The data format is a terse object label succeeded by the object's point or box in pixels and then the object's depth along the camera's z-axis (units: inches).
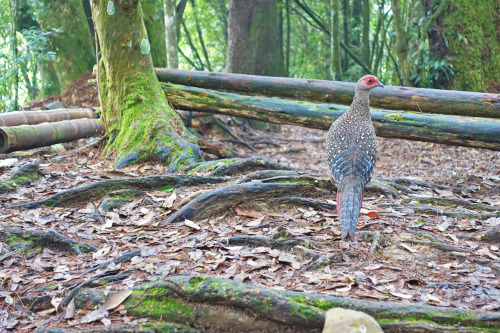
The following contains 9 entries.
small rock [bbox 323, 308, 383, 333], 104.3
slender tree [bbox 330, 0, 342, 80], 577.4
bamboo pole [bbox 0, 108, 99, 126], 325.7
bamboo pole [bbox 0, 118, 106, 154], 297.0
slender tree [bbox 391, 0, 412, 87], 507.2
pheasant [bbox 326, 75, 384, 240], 165.3
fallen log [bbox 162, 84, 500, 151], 277.1
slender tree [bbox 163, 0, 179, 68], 442.4
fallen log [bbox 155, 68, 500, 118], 294.4
